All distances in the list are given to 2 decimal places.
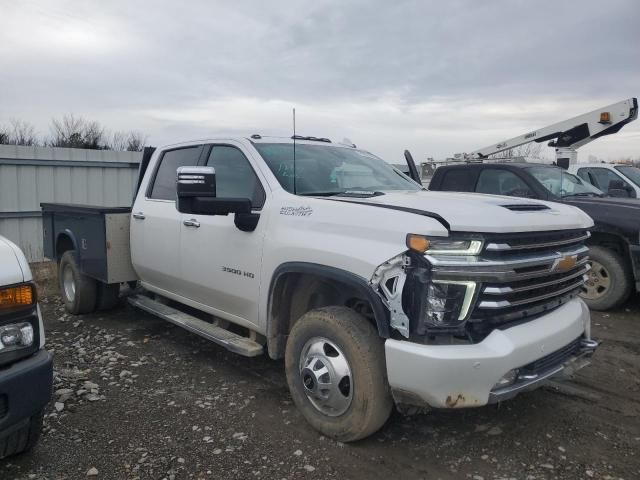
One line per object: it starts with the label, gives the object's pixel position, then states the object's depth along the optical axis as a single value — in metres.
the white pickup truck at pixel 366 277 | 2.87
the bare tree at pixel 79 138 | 29.77
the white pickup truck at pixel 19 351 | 2.68
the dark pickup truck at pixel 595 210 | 6.26
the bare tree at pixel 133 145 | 32.22
